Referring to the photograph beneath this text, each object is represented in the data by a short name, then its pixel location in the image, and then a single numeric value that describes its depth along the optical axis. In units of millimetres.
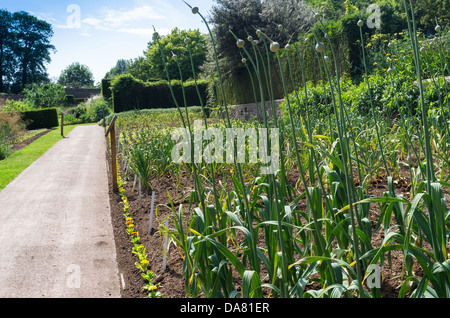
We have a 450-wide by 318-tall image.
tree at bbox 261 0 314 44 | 13164
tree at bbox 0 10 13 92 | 38250
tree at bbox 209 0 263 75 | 14031
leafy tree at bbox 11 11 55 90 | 39781
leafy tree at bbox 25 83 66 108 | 25625
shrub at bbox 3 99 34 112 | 19725
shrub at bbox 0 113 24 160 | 8902
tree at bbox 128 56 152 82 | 44375
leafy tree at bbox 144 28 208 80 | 35156
